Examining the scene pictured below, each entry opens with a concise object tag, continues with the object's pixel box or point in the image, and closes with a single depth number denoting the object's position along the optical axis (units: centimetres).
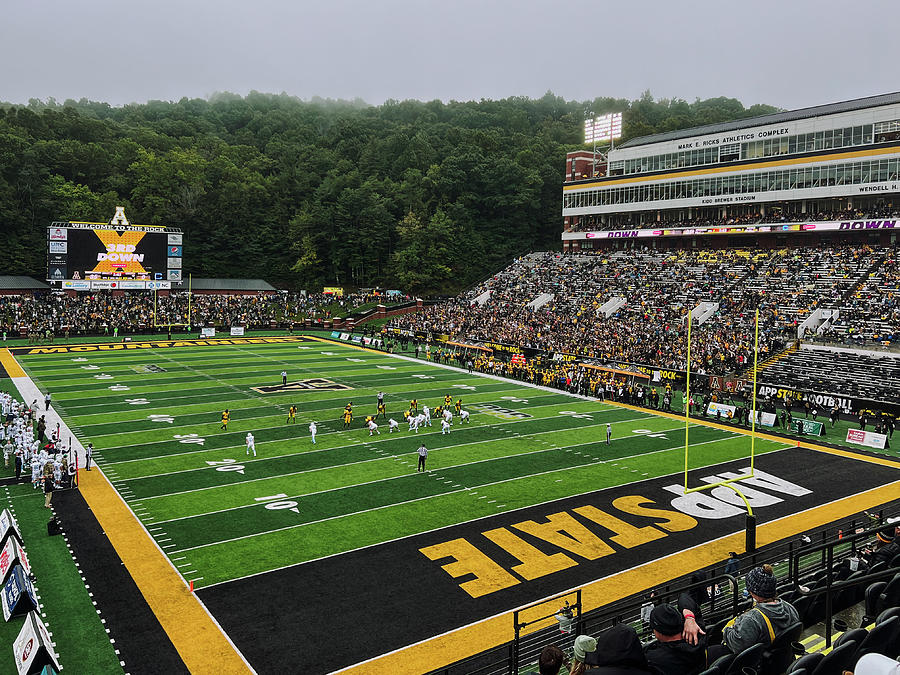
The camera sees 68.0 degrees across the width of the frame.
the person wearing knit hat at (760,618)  616
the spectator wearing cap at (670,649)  561
